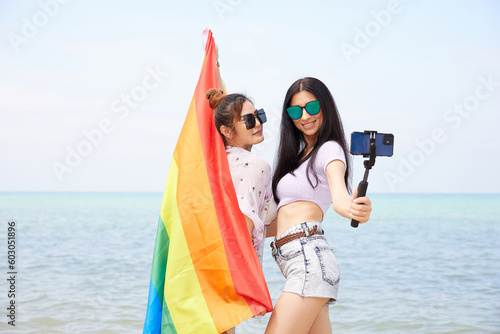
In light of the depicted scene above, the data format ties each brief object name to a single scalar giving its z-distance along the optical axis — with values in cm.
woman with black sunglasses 268
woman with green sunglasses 255
